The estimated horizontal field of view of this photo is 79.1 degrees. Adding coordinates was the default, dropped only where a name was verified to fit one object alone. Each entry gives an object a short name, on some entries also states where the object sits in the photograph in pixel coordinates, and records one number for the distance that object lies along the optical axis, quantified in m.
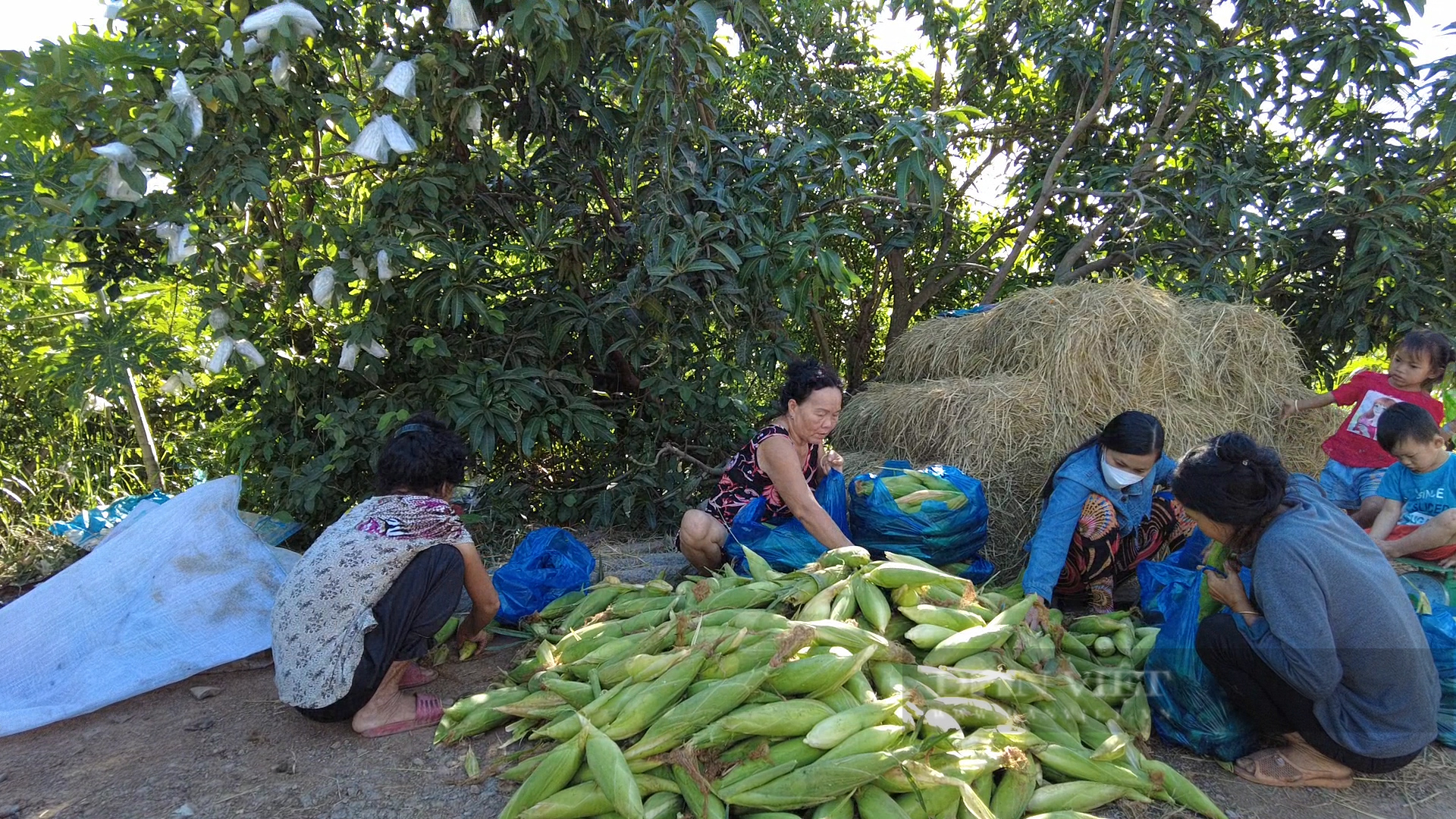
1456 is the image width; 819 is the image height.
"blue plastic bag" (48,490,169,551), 4.10
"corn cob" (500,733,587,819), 1.99
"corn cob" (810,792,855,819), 1.89
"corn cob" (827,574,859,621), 2.54
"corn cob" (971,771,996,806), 2.03
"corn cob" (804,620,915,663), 2.31
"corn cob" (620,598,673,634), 2.79
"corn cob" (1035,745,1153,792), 2.12
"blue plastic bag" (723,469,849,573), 3.26
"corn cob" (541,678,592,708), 2.38
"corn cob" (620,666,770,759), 2.08
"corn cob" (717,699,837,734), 2.06
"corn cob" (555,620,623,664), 2.71
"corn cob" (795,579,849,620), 2.53
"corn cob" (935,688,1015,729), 2.21
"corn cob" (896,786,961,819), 1.94
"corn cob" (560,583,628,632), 3.05
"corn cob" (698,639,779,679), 2.23
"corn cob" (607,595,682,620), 3.03
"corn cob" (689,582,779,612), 2.70
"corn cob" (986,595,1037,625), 2.59
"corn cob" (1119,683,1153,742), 2.42
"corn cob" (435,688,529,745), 2.45
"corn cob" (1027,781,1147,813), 2.03
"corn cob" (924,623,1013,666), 2.41
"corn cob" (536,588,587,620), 3.23
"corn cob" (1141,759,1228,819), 2.13
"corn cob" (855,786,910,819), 1.89
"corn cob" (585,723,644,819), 1.93
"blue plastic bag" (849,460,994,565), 3.26
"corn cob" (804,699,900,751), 2.01
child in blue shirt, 2.94
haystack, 3.83
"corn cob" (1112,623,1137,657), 2.78
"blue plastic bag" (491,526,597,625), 3.26
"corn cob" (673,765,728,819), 1.94
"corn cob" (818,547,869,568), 2.81
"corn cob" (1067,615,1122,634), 2.91
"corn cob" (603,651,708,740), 2.15
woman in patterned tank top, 3.17
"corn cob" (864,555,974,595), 2.66
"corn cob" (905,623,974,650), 2.48
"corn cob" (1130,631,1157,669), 2.73
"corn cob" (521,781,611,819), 1.94
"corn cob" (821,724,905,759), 1.98
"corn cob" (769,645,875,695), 2.16
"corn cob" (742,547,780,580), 2.94
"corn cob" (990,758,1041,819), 2.00
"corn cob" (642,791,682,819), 1.95
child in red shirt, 3.46
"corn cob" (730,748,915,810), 1.90
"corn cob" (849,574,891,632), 2.53
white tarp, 2.72
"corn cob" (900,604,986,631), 2.55
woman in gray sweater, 2.05
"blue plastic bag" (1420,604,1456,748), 2.33
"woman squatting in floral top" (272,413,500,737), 2.43
